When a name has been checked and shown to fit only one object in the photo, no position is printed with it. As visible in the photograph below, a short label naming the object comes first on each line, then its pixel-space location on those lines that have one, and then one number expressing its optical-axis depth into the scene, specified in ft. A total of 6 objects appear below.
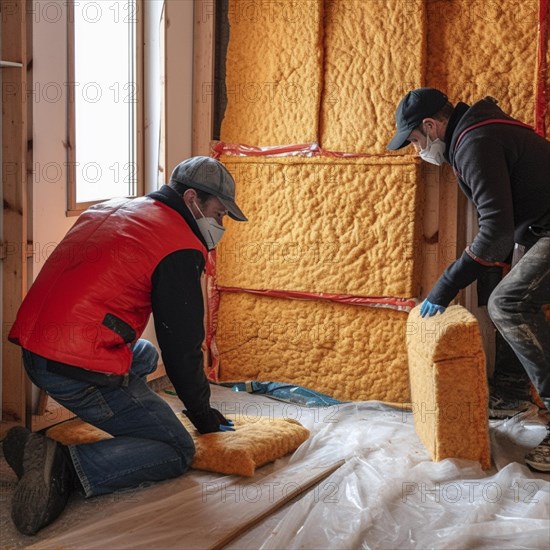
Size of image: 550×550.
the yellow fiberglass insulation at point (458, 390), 9.57
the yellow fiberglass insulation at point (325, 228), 12.50
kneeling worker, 8.50
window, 11.32
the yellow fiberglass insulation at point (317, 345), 12.69
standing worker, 9.70
